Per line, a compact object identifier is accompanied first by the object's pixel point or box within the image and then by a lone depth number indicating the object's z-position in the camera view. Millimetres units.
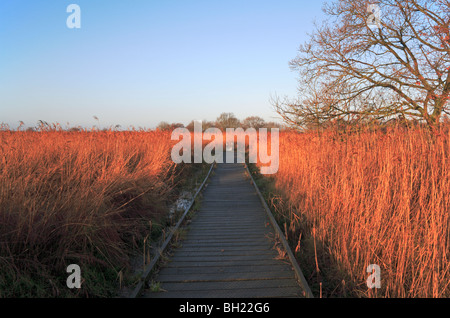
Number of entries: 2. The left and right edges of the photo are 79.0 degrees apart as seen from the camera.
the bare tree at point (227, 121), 52688
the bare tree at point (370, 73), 9102
